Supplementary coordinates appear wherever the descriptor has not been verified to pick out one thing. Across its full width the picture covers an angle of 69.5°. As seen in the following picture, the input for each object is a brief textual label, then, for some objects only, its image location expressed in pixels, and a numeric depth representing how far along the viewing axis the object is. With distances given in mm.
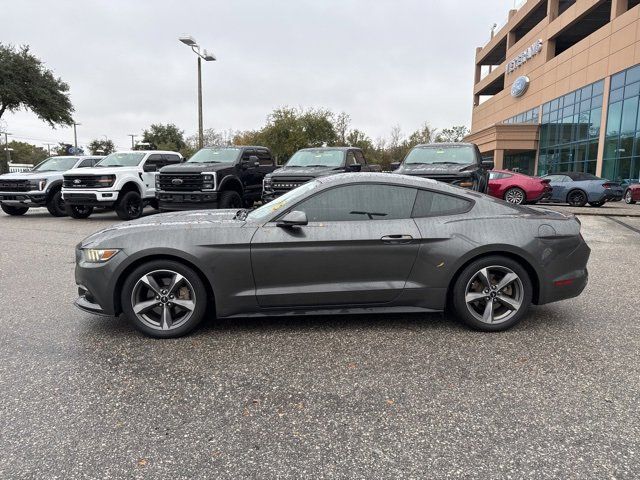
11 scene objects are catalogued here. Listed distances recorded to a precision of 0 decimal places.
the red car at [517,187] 16578
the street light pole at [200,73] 18544
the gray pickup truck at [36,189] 13930
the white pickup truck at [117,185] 12586
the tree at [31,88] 30531
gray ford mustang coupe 3959
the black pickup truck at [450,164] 9562
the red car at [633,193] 20562
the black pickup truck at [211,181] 11742
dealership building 25250
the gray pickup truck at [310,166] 10984
